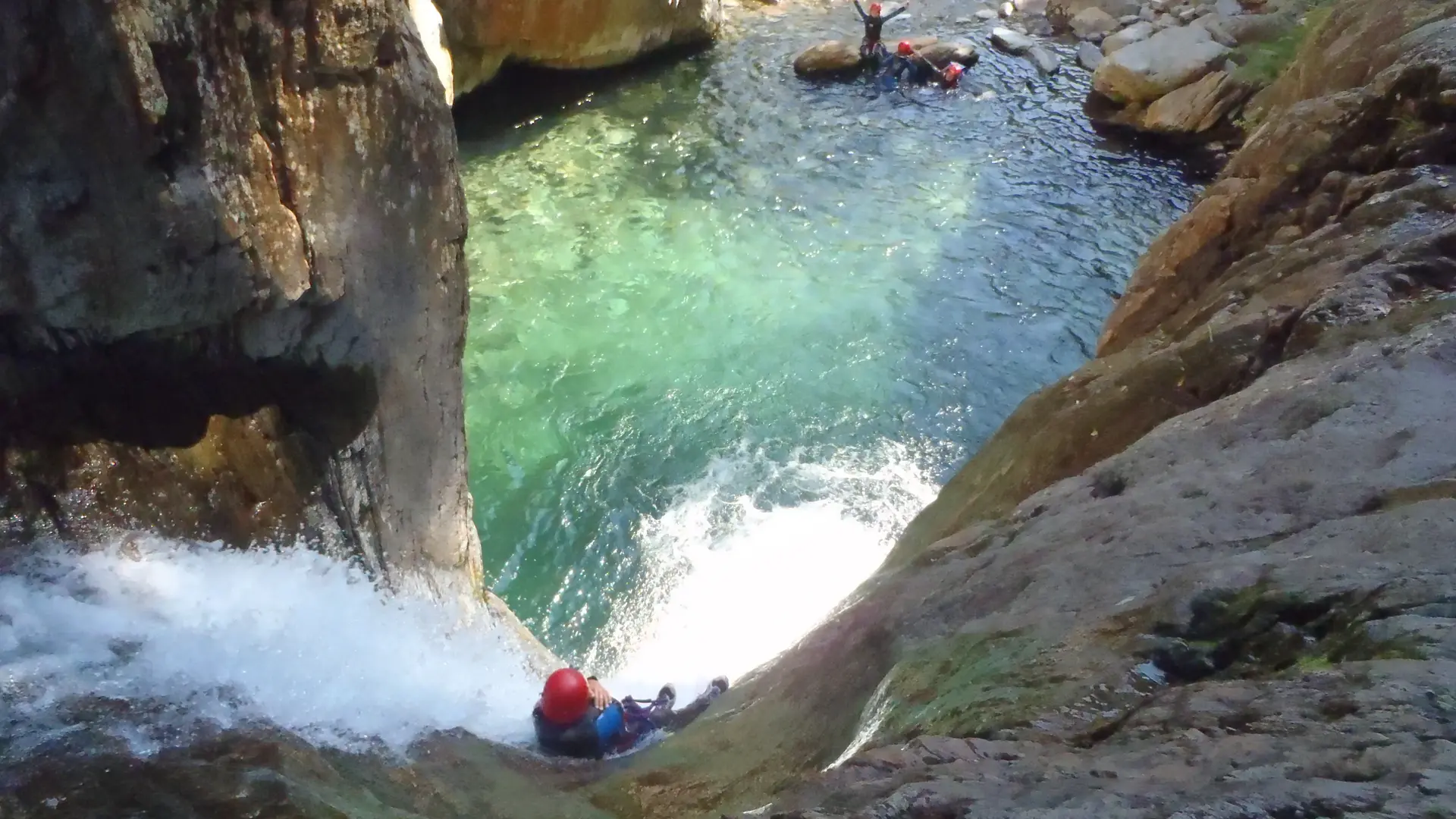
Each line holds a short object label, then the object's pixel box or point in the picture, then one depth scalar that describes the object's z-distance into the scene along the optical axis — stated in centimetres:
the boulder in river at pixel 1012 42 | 1897
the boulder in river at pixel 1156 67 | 1551
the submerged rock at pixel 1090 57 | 1816
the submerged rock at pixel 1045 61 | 1811
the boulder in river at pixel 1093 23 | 1945
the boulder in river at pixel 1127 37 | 1781
